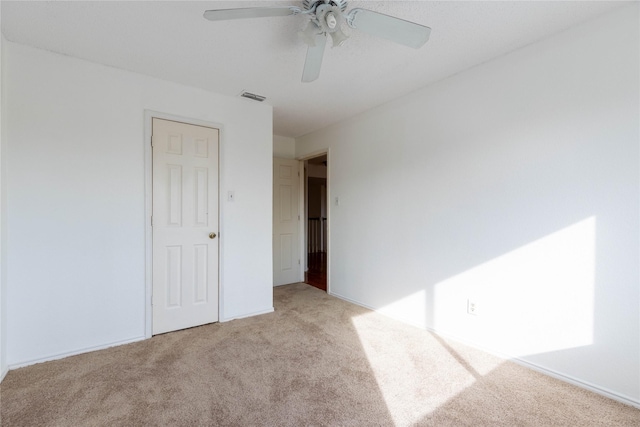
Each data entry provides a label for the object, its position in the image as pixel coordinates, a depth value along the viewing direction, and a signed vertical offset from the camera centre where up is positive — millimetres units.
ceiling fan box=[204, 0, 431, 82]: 1494 +1078
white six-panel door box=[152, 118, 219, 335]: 2656 -108
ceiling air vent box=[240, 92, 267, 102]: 2982 +1278
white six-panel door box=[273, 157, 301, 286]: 4398 -122
